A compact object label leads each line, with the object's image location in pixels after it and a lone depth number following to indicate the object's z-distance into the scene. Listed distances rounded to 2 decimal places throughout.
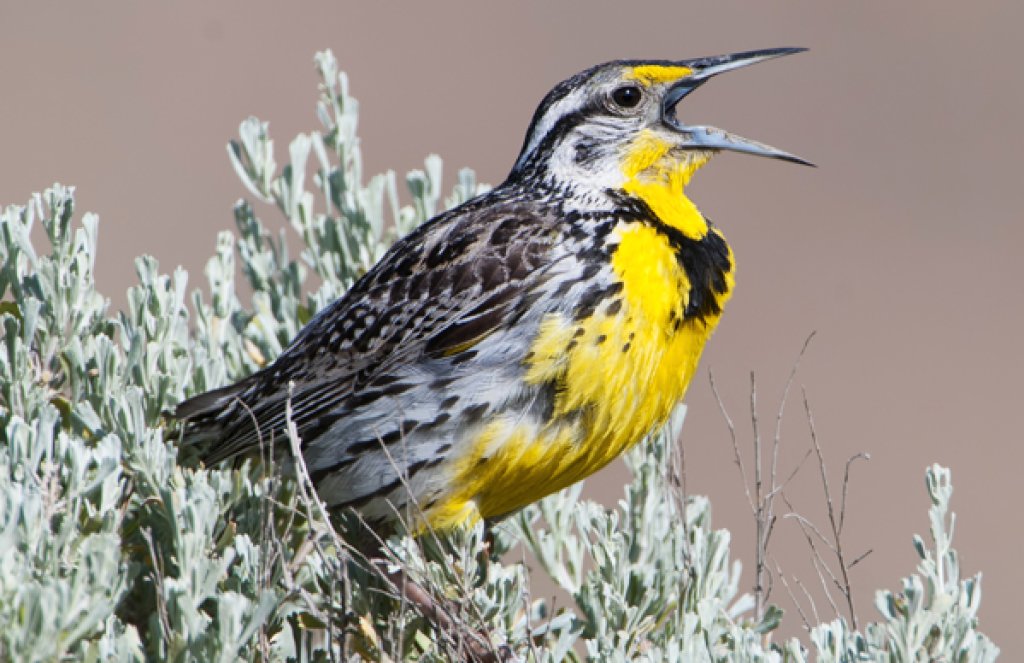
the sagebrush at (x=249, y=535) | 4.86
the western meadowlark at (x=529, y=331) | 6.20
